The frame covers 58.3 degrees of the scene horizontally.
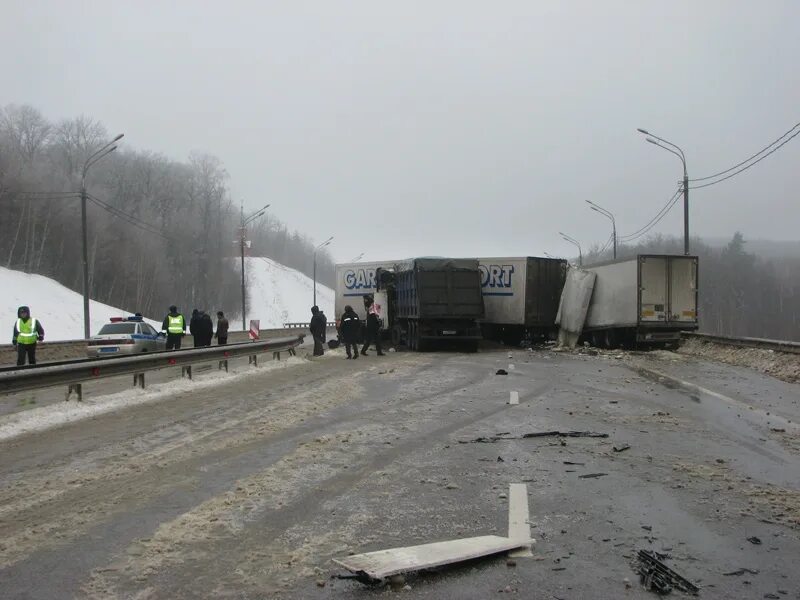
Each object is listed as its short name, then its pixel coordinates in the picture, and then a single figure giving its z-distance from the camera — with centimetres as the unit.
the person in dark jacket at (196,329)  2119
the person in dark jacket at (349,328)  2269
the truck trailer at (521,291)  2725
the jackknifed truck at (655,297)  2347
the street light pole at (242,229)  4831
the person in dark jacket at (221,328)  2332
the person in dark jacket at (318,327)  2359
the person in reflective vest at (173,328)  2192
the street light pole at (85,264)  3117
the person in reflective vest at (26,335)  1695
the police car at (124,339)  2303
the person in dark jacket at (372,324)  2400
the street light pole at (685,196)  3127
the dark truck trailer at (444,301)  2484
